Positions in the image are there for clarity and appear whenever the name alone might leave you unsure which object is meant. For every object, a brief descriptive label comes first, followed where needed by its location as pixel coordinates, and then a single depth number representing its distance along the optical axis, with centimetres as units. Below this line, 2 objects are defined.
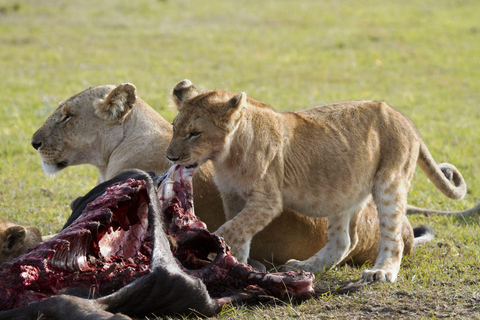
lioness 1078
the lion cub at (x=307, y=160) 909
